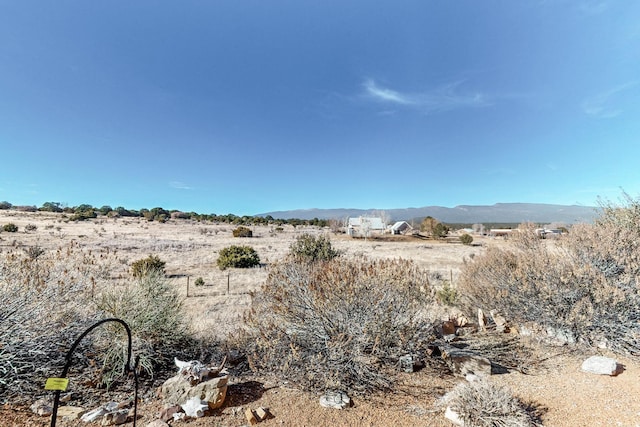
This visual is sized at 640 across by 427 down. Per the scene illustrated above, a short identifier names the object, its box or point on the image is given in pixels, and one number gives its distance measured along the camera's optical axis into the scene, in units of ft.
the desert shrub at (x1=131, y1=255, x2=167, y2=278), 35.70
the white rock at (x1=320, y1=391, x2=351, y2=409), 11.18
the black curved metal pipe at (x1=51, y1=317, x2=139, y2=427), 6.09
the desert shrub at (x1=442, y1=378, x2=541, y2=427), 9.37
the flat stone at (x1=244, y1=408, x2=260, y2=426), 10.21
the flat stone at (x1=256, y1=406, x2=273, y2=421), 10.43
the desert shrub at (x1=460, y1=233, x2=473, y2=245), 103.55
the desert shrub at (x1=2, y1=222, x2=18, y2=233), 75.17
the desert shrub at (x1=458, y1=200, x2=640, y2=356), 15.26
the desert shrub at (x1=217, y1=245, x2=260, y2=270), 49.98
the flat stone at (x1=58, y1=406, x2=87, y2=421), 10.47
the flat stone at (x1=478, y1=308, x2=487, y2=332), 19.39
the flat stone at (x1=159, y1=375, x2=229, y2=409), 11.14
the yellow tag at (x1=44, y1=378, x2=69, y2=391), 5.56
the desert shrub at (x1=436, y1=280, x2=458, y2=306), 27.55
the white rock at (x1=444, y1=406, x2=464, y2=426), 9.86
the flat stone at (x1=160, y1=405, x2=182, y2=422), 10.41
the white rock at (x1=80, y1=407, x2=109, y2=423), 10.23
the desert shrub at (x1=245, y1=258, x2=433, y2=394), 12.60
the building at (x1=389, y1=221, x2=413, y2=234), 179.81
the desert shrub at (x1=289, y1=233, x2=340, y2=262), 30.55
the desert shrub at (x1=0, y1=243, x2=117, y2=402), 11.39
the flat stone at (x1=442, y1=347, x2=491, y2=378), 13.76
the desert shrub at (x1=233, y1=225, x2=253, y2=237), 104.37
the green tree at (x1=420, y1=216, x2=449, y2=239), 134.10
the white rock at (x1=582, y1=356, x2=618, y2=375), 13.14
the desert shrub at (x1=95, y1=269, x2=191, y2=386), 13.46
